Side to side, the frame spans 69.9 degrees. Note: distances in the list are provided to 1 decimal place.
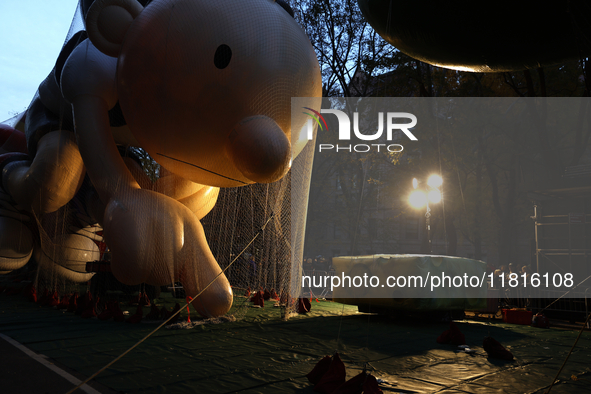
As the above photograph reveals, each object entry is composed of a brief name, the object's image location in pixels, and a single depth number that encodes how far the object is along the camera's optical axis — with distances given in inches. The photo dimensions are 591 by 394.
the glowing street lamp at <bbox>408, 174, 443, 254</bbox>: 744.3
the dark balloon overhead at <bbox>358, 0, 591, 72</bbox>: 115.3
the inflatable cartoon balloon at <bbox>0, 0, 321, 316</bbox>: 191.6
